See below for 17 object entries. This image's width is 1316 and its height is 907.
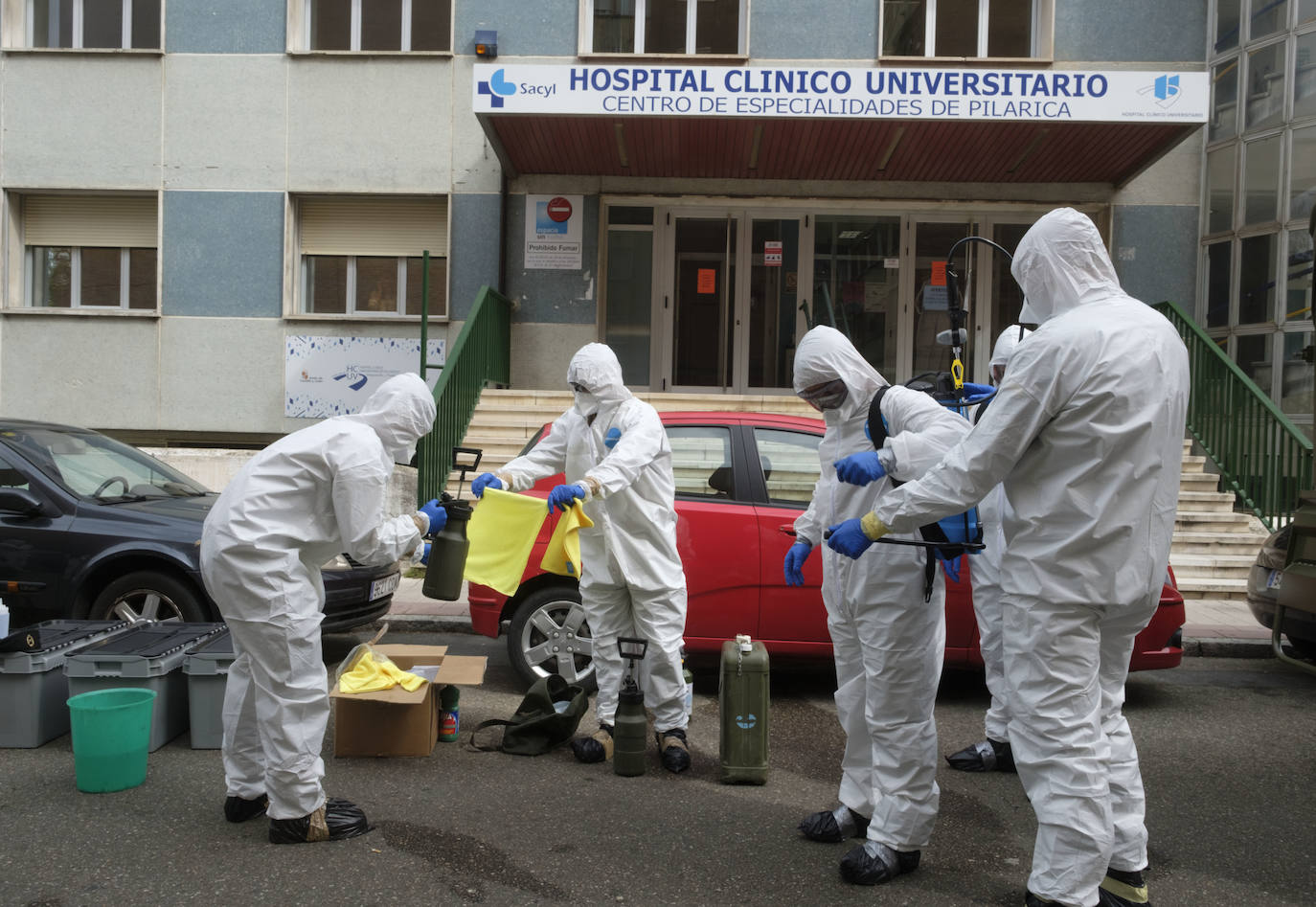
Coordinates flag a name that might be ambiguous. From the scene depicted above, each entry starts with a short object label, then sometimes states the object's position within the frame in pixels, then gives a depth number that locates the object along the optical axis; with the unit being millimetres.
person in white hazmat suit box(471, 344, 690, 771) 4715
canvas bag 4840
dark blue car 5930
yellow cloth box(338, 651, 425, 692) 4719
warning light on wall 12359
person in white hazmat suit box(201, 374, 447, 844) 3547
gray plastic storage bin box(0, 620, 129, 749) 4699
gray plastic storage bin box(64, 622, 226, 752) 4645
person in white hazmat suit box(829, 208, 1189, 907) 2867
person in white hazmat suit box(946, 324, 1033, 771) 4707
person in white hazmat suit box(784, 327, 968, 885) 3410
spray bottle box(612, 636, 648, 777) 4512
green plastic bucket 4199
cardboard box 4738
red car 5723
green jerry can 4410
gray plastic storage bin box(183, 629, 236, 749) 4805
